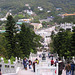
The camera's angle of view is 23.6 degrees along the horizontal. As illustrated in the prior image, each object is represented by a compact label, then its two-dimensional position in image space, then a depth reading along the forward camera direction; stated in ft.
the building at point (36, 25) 281.95
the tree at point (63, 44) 67.05
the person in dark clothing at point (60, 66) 36.99
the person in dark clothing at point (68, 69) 35.45
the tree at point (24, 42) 77.61
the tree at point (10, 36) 62.74
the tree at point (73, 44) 63.21
